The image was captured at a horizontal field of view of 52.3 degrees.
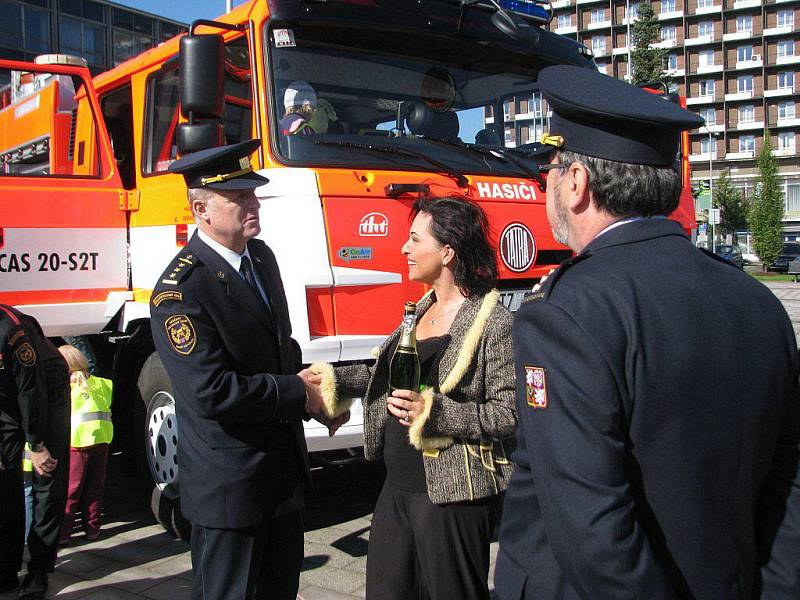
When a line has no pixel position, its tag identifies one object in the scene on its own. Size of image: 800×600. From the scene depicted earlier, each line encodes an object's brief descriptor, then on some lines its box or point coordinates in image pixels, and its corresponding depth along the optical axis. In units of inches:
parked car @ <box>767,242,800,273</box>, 1740.9
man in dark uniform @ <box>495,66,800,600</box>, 55.9
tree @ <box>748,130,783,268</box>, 2009.1
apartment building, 3024.1
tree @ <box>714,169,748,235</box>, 2701.8
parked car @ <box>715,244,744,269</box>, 1864.3
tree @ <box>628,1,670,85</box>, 1792.6
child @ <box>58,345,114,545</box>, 205.8
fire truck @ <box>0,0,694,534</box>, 165.0
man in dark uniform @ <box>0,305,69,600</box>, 163.0
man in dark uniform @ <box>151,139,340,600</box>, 103.5
